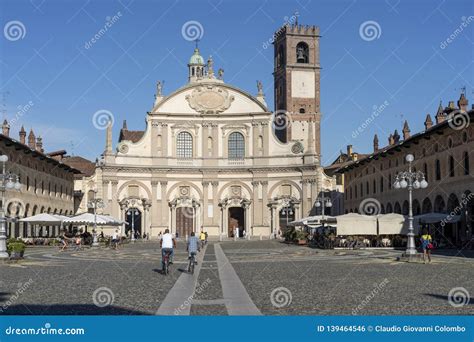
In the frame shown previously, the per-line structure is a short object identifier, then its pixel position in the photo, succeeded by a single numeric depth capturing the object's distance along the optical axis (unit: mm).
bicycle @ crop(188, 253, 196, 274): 22625
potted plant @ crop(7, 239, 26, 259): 29373
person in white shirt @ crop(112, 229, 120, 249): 45656
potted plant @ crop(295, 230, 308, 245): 52803
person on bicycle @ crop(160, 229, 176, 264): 22495
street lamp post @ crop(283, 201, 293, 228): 74750
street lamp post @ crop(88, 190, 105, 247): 49888
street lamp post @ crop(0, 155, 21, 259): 28962
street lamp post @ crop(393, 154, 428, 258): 29483
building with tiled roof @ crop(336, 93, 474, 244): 42938
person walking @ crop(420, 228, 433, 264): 27547
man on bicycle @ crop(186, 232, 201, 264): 22828
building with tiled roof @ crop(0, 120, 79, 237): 53281
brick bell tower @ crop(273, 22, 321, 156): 84688
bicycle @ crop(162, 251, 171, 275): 22234
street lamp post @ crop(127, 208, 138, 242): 73125
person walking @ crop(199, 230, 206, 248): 47603
